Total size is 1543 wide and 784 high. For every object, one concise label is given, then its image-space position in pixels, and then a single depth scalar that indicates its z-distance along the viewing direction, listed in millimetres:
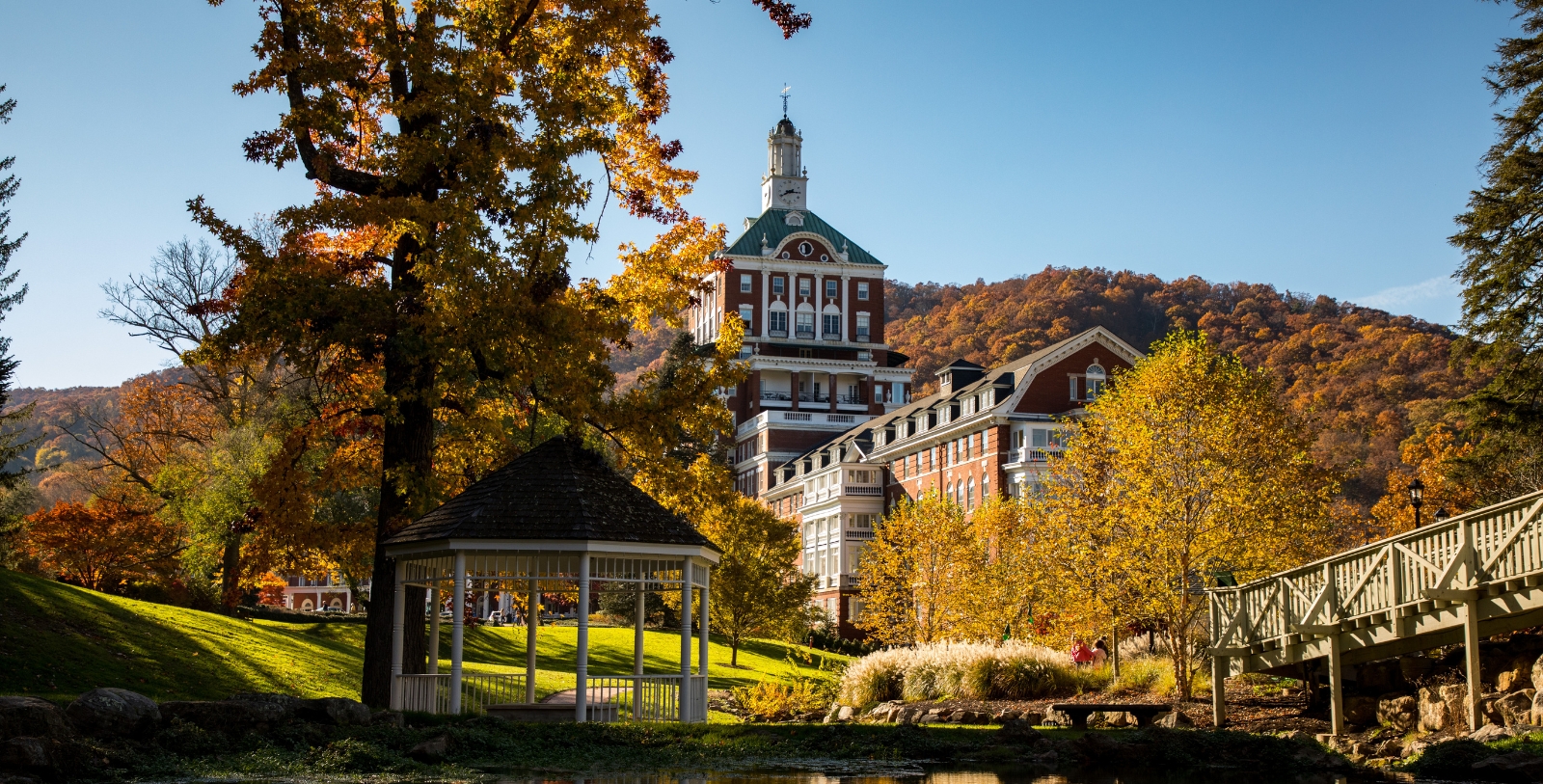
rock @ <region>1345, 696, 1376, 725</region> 20828
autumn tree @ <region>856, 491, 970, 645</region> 45125
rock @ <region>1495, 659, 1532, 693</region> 19234
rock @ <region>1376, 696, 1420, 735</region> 19766
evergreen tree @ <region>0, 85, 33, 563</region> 29523
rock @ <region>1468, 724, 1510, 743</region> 15739
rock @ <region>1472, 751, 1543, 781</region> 13625
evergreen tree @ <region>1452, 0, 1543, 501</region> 30672
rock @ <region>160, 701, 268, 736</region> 14555
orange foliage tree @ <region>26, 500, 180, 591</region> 41469
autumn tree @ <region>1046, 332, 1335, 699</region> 25797
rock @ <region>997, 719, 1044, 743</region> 16734
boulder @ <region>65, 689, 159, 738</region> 13758
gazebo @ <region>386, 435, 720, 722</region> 17797
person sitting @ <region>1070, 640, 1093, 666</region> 33950
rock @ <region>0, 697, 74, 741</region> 12305
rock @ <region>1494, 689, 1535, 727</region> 17922
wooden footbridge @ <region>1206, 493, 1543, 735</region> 16953
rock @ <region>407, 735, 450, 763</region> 14227
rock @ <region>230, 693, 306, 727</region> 14844
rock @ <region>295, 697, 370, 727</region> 15344
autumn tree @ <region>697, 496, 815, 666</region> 47500
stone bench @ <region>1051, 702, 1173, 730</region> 21391
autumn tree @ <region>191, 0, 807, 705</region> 19031
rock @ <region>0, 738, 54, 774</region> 11648
